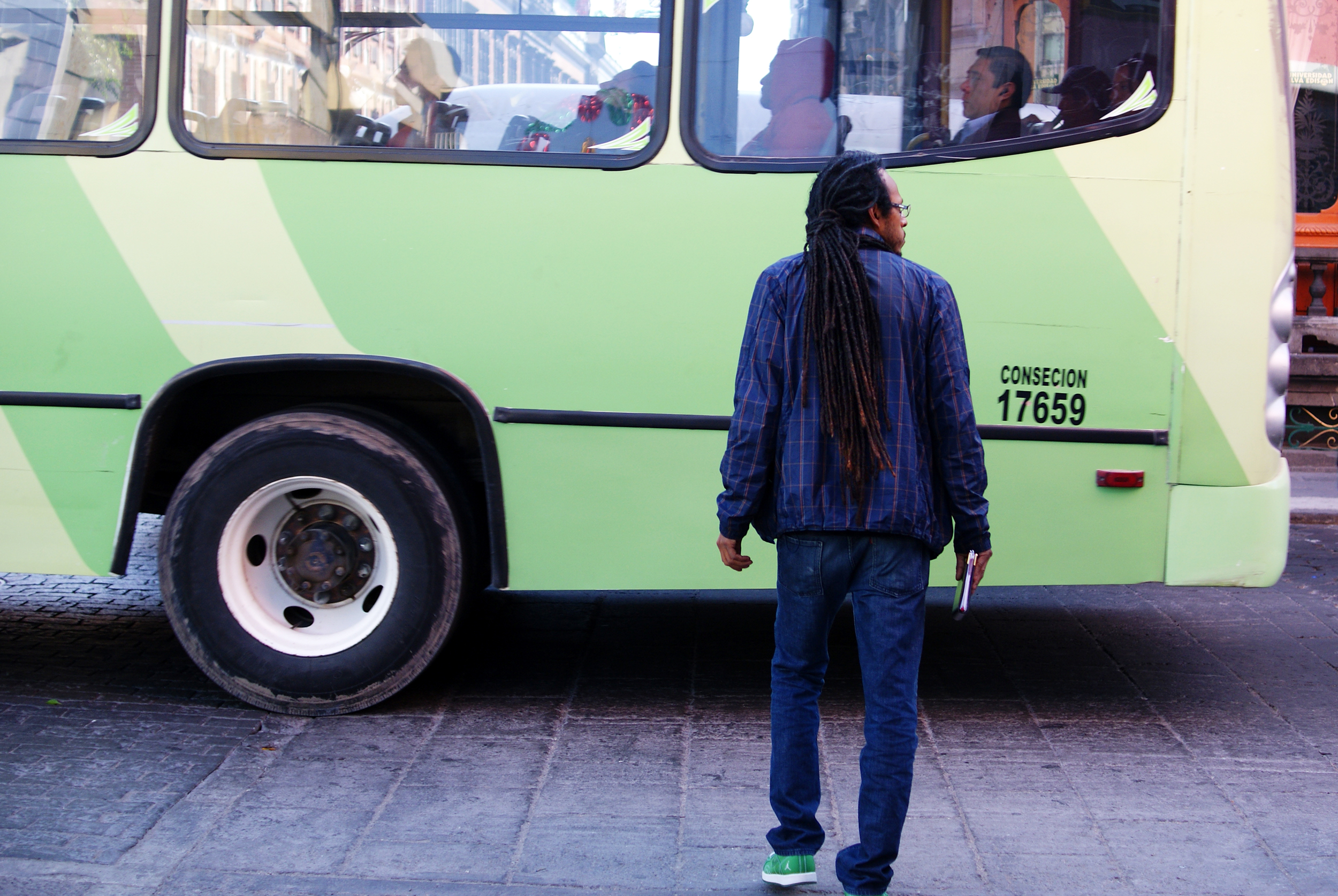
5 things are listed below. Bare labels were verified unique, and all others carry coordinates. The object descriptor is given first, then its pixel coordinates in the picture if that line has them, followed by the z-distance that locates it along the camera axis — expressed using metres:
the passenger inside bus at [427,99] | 3.98
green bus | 3.86
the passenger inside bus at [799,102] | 3.89
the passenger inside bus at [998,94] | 3.87
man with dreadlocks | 2.67
